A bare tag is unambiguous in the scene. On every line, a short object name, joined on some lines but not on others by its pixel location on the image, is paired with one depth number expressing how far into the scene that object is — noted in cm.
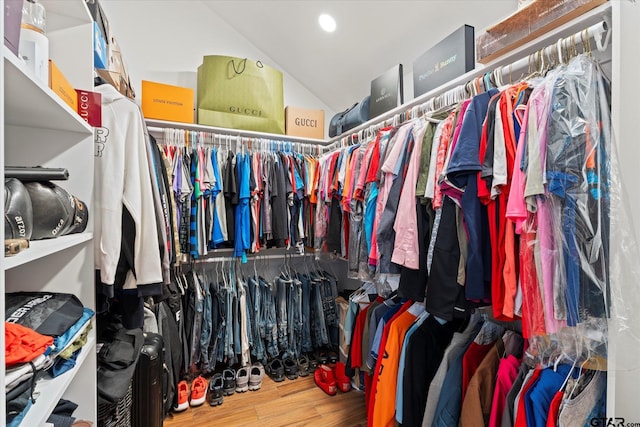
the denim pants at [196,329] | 205
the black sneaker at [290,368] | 218
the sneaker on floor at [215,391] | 188
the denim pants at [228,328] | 213
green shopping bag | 218
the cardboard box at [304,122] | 250
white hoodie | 92
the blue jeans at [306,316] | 240
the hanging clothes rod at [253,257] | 227
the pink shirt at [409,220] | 111
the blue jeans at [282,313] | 232
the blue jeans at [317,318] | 241
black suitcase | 119
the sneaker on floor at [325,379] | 197
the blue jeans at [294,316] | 235
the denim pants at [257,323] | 225
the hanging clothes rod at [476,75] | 83
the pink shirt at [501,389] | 97
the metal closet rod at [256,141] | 216
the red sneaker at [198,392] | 186
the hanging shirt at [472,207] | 93
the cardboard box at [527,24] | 91
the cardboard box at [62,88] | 69
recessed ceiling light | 204
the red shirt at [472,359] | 110
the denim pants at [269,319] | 227
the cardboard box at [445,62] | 134
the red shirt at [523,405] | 87
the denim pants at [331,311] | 248
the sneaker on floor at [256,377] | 205
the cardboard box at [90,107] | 90
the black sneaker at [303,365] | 222
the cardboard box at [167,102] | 202
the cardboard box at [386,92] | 182
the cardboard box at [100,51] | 121
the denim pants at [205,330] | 208
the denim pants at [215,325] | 212
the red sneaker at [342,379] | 200
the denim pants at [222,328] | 214
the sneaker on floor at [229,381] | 198
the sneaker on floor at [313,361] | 227
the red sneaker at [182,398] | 181
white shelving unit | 83
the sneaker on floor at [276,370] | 215
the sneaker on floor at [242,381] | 202
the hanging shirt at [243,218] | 208
